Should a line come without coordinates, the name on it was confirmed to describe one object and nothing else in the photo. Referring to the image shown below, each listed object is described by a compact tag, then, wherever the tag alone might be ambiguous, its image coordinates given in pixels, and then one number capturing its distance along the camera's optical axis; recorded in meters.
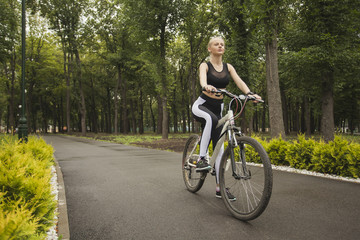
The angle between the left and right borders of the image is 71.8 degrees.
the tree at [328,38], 11.09
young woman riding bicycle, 3.60
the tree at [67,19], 25.62
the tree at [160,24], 17.83
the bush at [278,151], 6.75
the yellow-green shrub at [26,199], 1.69
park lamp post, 9.51
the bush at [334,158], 5.17
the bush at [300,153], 6.07
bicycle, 2.63
